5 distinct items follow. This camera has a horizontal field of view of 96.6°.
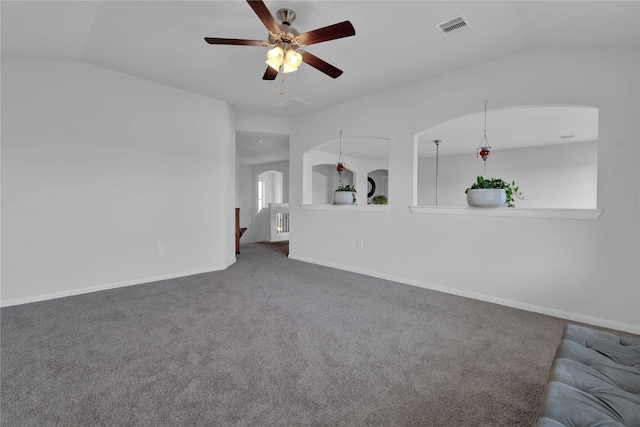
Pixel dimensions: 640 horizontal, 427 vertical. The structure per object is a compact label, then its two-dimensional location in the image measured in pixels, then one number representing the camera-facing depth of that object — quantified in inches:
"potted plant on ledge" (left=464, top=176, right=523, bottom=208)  125.6
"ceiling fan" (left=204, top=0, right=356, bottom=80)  82.0
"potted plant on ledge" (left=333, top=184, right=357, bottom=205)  193.8
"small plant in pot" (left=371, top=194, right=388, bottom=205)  187.5
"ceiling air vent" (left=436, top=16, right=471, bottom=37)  97.5
